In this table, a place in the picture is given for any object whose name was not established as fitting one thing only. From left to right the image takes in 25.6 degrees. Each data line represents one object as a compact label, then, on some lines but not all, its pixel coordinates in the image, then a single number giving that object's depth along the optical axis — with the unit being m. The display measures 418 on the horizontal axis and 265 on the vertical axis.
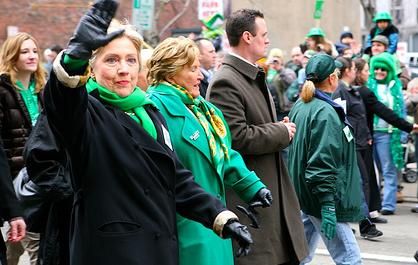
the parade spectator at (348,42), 17.27
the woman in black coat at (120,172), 3.63
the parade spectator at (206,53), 9.47
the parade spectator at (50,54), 16.44
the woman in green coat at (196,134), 4.50
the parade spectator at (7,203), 4.98
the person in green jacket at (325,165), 6.49
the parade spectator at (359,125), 9.95
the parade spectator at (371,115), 10.71
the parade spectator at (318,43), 14.58
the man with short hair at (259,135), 5.46
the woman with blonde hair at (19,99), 6.68
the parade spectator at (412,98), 12.20
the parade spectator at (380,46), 12.38
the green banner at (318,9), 19.54
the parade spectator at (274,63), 14.30
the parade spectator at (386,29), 15.59
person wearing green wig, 11.55
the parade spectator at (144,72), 5.16
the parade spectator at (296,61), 15.29
